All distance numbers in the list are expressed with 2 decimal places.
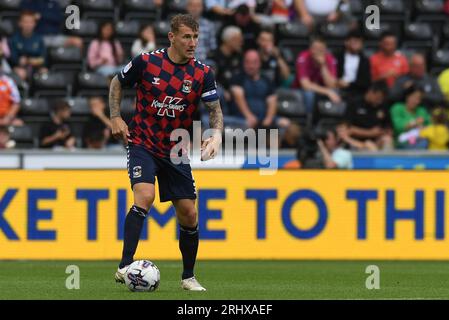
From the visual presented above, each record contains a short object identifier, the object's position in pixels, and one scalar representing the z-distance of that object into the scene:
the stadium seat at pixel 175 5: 20.02
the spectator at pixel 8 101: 17.77
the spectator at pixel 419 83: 18.81
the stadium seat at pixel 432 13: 21.19
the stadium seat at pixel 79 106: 18.23
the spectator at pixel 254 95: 18.09
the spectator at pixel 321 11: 20.23
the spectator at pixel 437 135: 17.72
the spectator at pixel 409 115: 18.05
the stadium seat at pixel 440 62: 20.34
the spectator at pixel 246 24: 19.27
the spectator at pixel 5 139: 17.08
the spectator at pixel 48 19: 19.34
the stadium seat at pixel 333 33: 20.25
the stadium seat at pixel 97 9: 19.98
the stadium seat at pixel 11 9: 19.86
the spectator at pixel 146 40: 18.55
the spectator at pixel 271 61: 19.02
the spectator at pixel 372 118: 17.91
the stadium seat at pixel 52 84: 18.78
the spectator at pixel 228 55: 18.55
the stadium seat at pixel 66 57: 19.12
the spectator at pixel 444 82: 19.27
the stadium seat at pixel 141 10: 20.19
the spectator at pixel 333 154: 16.72
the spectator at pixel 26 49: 18.78
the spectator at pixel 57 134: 17.42
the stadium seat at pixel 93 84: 18.55
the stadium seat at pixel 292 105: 18.64
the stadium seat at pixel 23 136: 17.75
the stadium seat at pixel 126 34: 19.69
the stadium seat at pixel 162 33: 19.30
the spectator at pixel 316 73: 18.91
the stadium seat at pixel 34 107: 18.22
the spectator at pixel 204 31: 18.81
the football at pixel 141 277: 10.08
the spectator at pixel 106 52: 18.73
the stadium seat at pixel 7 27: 19.06
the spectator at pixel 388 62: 19.19
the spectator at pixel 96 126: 17.20
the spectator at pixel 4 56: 18.42
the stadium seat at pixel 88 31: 19.56
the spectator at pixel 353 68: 19.06
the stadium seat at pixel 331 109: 18.66
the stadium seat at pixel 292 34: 20.12
